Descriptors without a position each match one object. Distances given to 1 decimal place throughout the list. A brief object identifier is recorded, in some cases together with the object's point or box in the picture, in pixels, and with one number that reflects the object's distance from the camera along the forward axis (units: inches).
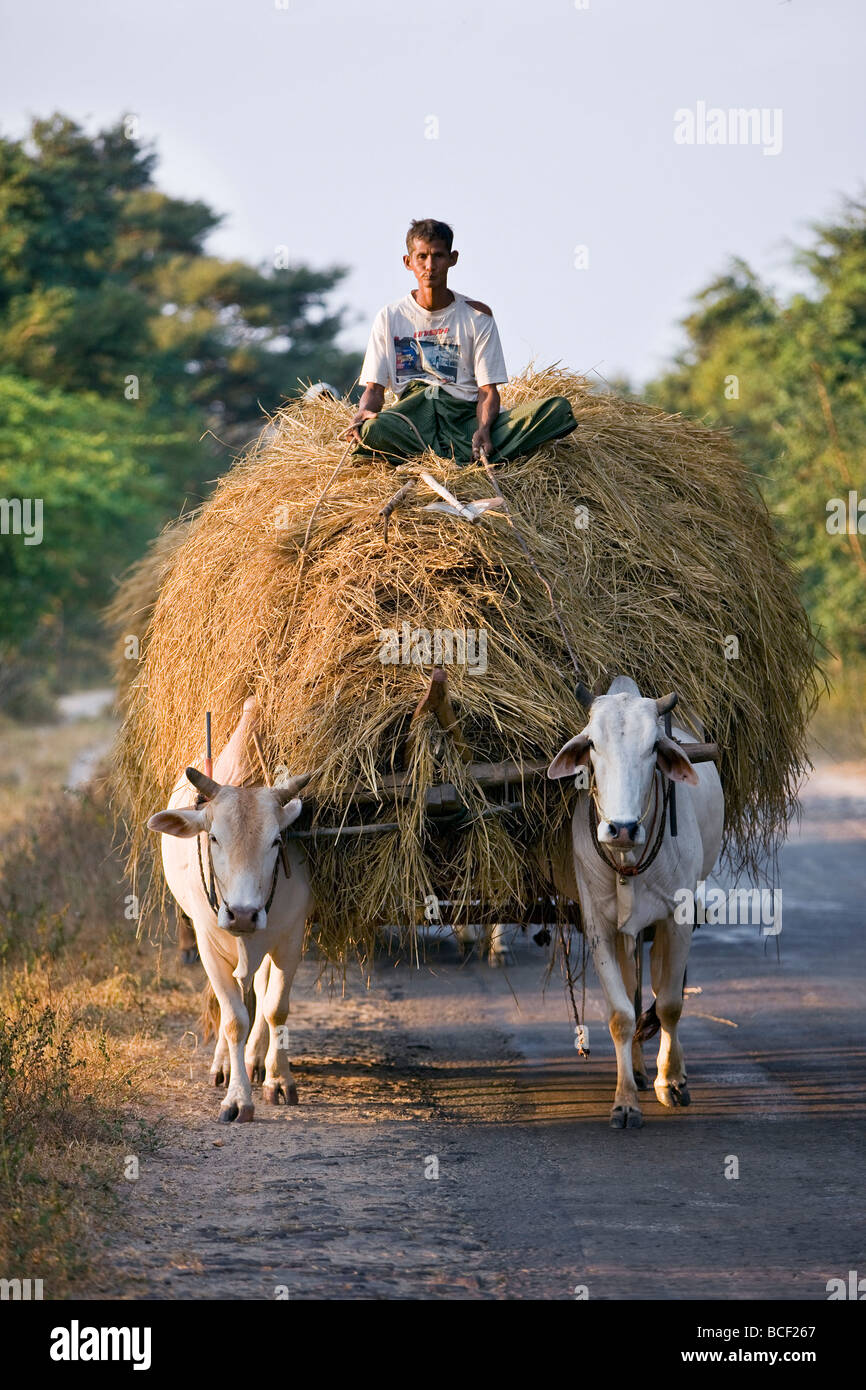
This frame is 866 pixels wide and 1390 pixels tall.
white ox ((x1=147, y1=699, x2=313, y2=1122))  417.1
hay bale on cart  422.9
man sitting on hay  474.0
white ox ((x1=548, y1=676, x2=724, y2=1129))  406.3
